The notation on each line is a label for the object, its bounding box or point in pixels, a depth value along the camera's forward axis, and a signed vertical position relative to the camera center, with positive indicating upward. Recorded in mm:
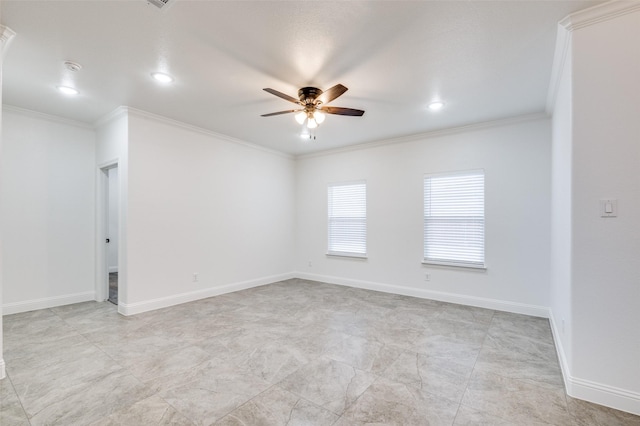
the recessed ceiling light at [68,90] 3362 +1422
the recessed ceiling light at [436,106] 3727 +1378
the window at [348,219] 5738 -152
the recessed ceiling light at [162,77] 3009 +1410
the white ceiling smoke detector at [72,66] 2806 +1420
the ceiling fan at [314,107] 3086 +1146
